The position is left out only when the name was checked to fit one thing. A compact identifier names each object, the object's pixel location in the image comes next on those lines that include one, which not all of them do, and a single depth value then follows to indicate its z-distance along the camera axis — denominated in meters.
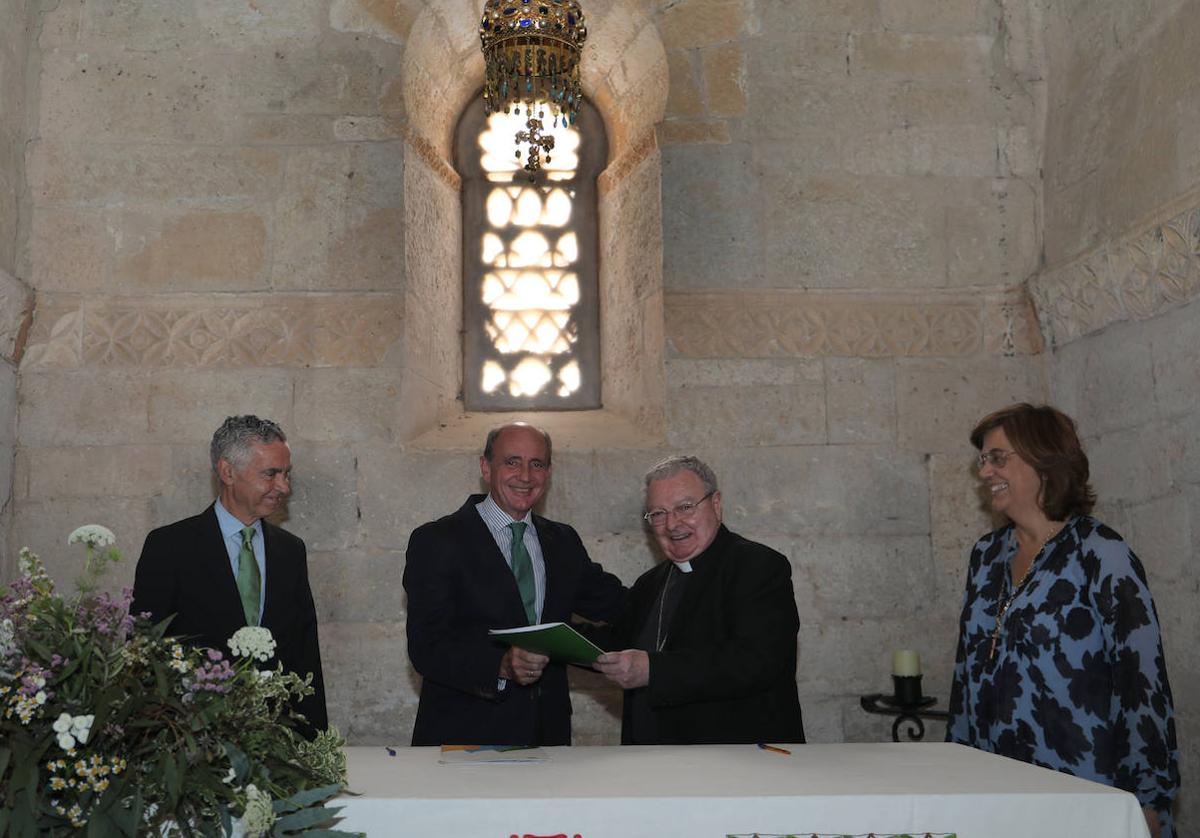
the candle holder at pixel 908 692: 3.97
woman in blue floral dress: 2.90
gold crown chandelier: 3.60
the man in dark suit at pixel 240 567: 3.57
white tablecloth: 2.15
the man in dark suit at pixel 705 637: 3.05
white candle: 3.98
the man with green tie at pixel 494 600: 3.37
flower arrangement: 1.87
